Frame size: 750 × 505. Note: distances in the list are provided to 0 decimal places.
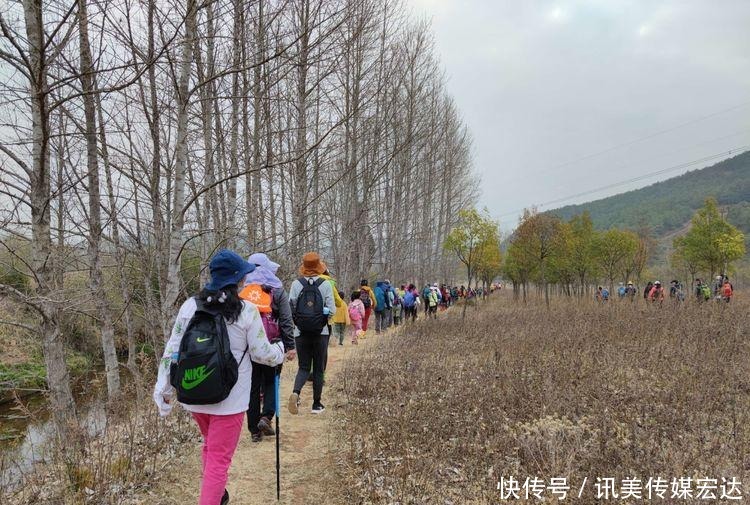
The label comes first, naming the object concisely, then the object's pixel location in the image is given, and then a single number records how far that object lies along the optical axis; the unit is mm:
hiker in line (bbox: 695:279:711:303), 15570
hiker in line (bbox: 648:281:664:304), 16752
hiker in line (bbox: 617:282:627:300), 24994
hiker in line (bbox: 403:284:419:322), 16781
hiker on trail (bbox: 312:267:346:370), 5152
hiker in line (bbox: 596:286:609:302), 18592
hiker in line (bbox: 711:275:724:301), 17145
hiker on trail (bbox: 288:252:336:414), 4805
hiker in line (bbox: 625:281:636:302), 22219
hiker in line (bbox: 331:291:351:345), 7051
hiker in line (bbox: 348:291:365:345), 11602
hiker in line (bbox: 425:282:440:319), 16609
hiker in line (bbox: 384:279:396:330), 14688
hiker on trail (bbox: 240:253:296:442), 4020
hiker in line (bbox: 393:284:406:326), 16067
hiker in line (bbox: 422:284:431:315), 16797
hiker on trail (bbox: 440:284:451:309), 27531
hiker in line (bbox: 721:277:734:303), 15188
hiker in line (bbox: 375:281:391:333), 14172
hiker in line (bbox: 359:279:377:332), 11984
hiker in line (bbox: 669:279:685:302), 14616
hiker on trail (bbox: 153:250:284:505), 2471
